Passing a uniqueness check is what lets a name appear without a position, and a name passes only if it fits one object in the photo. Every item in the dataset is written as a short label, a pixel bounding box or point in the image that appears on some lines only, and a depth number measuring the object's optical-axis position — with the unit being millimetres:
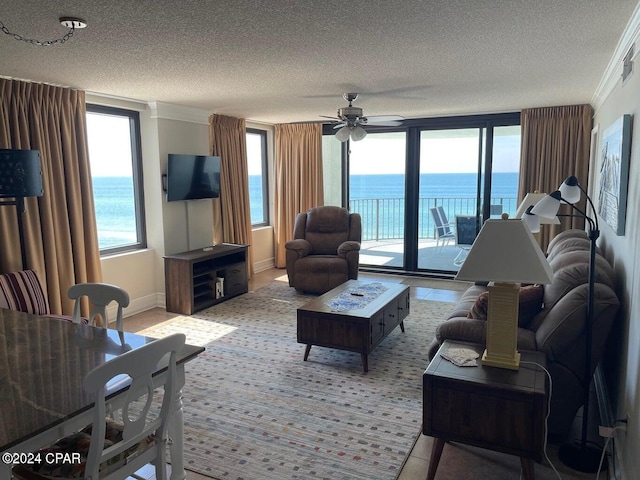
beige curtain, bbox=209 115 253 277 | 6320
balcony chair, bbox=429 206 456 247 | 7207
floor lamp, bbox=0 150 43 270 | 3062
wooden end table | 2084
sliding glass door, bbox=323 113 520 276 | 6441
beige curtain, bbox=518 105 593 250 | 5711
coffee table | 3645
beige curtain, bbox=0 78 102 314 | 3902
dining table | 1416
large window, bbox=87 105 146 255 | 4980
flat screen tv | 5398
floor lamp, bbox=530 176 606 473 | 2328
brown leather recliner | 5887
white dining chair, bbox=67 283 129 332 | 2549
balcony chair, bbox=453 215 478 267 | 6789
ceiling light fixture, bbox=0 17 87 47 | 2412
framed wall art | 2610
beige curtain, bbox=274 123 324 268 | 7410
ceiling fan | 4719
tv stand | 5238
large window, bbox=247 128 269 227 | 7453
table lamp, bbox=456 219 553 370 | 2102
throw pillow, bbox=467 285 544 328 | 2791
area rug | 2510
